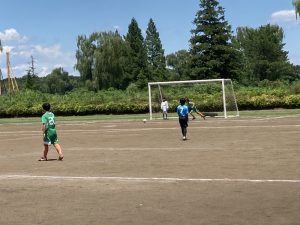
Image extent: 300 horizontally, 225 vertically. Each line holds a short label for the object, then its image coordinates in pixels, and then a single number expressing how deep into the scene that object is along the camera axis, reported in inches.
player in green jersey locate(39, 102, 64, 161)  569.9
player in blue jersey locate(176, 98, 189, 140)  793.6
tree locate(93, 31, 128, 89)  2987.2
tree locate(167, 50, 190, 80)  4928.2
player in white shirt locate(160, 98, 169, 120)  1498.5
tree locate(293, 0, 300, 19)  1916.8
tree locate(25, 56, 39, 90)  3839.6
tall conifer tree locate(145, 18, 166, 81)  4571.9
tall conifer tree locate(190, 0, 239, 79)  3235.7
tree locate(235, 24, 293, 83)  4111.7
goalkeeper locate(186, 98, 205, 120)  1386.1
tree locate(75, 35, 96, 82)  3065.9
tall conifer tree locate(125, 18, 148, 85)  3931.8
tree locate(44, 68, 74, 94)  4968.0
